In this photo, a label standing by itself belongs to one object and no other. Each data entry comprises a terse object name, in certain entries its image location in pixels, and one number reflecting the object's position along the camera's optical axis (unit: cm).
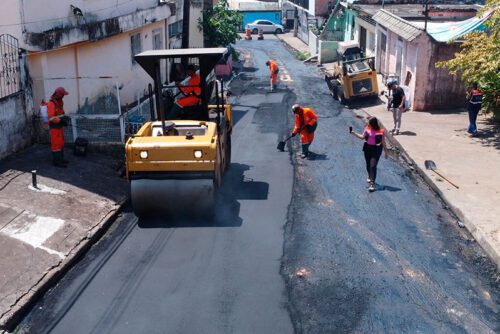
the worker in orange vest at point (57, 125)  1211
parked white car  5193
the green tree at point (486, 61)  1512
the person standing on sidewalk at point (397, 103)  1644
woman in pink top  1212
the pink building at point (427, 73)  1948
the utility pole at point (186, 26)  2095
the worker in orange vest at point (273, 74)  2406
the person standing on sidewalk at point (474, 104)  1636
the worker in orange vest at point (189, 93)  1187
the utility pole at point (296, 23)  5000
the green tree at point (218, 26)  3094
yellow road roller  1012
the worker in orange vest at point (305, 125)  1445
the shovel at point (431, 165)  1334
